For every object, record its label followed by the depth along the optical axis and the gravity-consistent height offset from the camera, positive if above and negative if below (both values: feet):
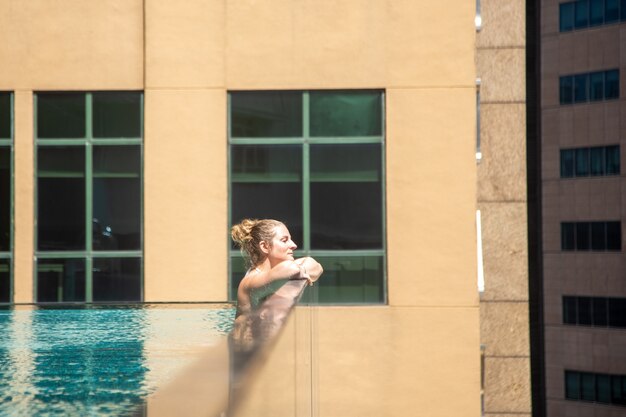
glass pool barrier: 13.43 -2.21
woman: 25.07 -0.67
